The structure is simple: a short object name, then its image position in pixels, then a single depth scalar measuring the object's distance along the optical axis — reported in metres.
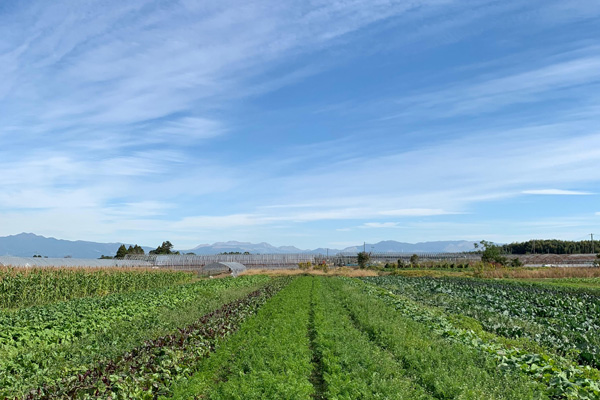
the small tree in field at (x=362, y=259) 77.94
